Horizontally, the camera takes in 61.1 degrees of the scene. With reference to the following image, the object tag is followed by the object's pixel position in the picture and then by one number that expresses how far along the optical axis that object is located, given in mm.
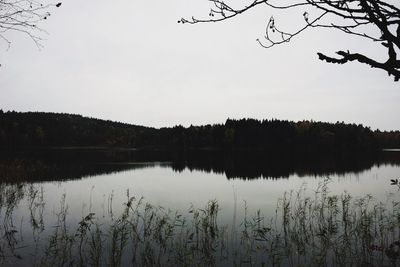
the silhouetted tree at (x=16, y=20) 3358
